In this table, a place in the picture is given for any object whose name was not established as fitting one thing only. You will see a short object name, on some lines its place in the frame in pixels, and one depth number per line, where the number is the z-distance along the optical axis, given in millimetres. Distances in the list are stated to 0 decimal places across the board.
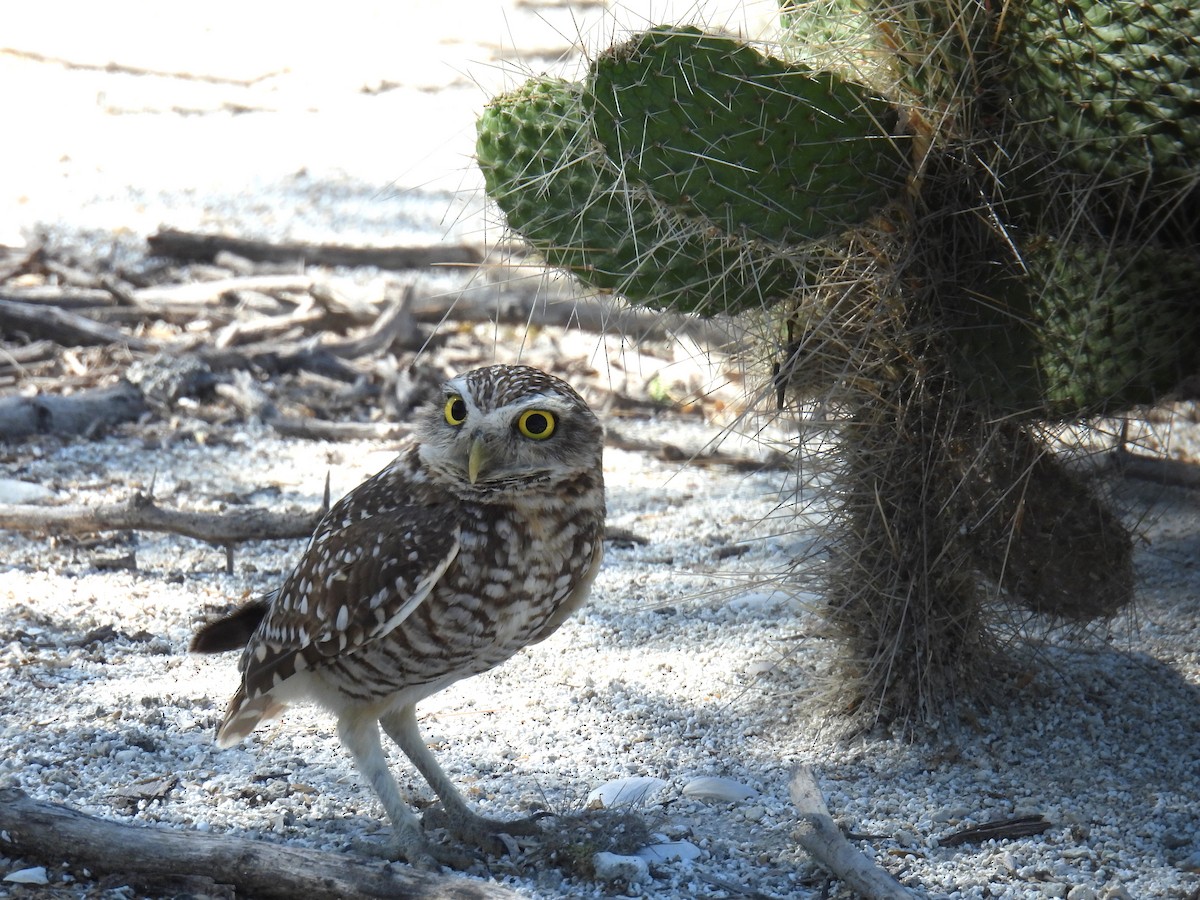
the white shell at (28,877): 5117
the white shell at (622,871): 5617
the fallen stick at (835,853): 5289
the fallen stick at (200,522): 8148
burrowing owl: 5676
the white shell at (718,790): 6445
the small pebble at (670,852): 5836
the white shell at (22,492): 9523
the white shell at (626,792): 6367
